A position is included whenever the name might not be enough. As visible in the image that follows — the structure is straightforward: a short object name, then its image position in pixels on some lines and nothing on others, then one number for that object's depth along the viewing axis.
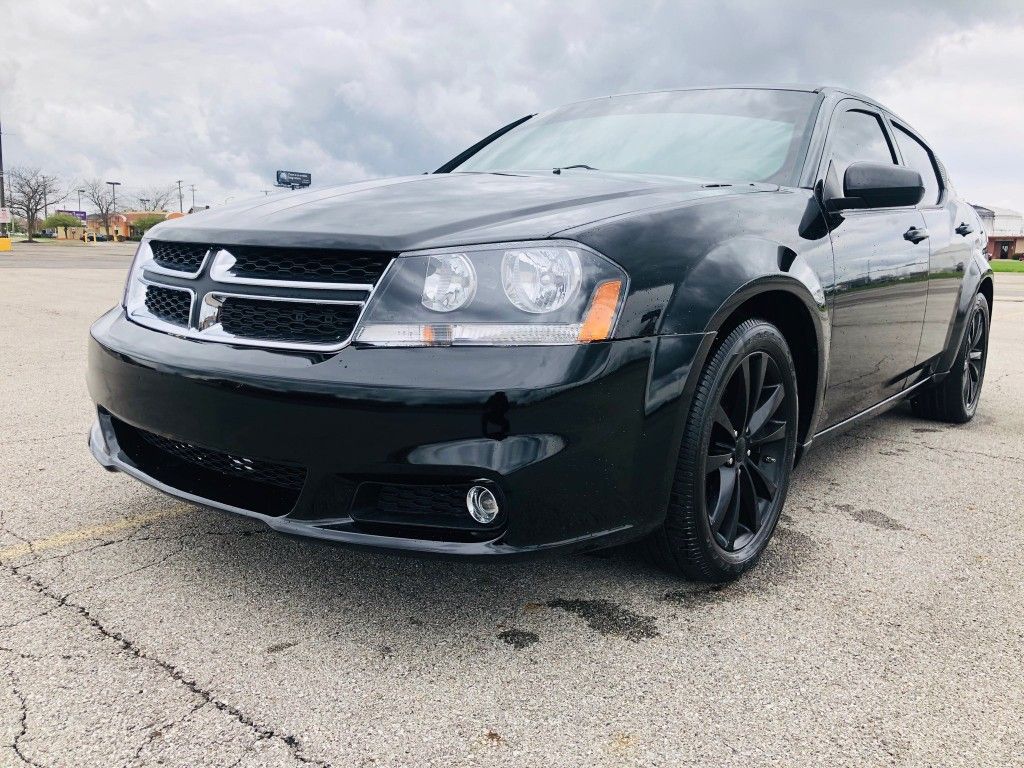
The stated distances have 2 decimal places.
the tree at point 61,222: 100.00
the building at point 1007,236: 85.06
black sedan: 2.00
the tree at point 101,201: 91.25
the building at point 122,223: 98.94
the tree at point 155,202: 95.56
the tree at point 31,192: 74.75
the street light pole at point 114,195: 91.71
